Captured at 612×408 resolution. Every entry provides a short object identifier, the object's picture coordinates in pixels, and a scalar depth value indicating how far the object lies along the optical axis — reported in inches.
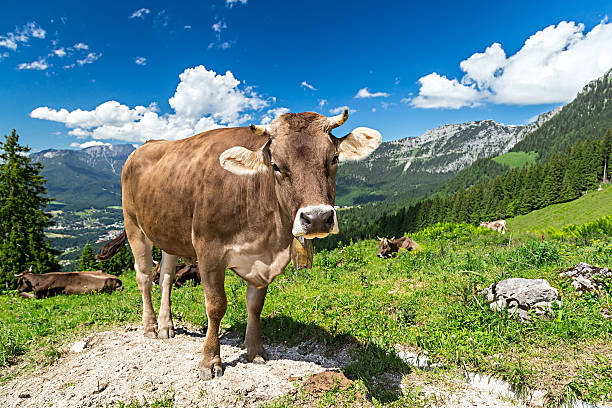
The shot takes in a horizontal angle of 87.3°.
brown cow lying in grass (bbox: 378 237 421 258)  511.8
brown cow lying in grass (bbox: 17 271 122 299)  466.6
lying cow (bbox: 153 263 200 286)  450.6
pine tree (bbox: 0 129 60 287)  1029.2
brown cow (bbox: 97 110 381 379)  133.0
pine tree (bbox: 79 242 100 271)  1264.8
